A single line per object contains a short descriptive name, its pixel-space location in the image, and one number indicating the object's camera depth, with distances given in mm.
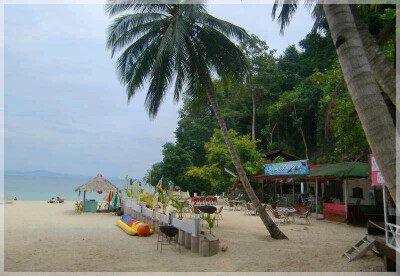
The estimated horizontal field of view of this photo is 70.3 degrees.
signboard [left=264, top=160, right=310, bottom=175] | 15773
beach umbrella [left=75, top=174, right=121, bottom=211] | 19688
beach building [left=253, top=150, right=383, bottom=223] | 12578
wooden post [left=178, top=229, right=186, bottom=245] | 9195
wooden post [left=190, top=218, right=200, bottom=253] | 8273
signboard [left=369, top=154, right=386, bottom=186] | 5843
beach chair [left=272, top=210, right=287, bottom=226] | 12203
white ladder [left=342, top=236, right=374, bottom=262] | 6375
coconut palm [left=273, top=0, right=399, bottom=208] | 2822
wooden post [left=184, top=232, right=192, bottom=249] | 8775
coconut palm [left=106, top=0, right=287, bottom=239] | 10531
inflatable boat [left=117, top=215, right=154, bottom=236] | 11359
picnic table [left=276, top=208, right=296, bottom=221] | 13039
